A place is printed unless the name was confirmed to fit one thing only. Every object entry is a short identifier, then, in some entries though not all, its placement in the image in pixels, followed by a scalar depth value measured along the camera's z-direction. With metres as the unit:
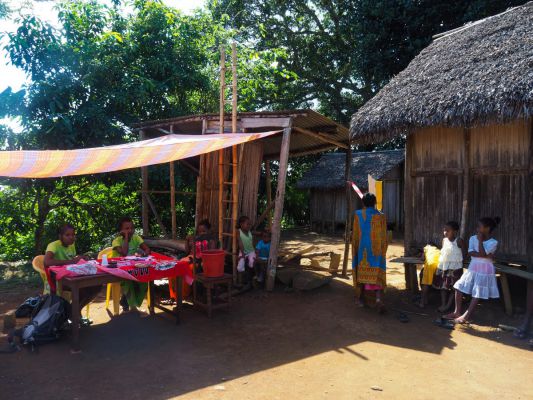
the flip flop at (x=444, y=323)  5.27
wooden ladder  6.64
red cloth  4.66
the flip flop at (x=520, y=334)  4.91
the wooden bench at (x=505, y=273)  5.41
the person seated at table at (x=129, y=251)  5.59
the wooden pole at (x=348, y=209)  8.05
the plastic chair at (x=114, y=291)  5.60
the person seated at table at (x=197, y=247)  6.04
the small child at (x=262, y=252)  7.12
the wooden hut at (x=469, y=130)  5.40
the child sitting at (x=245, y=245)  6.92
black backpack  4.54
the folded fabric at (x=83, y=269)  4.61
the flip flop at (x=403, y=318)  5.52
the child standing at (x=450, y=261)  5.82
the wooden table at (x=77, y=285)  4.43
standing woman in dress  5.81
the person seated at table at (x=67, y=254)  4.95
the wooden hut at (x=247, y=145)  6.78
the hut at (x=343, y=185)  15.95
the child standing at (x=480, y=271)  5.25
